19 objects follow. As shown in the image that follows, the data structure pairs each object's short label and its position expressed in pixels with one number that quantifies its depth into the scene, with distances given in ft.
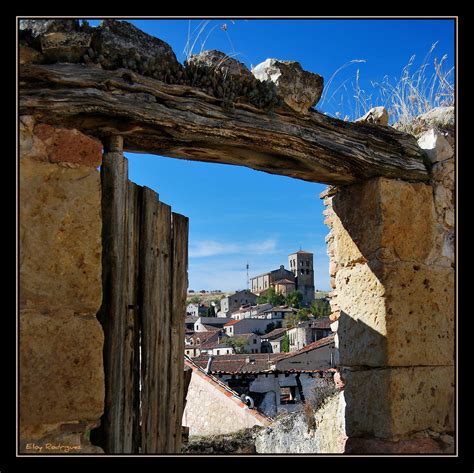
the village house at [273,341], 157.96
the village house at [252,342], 157.38
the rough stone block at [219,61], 10.64
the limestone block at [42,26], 8.91
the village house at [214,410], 37.47
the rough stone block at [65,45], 8.93
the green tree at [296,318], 184.06
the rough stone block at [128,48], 9.50
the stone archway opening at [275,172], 8.79
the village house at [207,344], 135.13
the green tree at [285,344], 144.69
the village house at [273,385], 56.85
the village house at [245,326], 179.01
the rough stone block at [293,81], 11.28
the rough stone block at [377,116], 13.14
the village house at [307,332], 139.05
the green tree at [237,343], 144.52
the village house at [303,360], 79.66
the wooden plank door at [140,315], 9.65
